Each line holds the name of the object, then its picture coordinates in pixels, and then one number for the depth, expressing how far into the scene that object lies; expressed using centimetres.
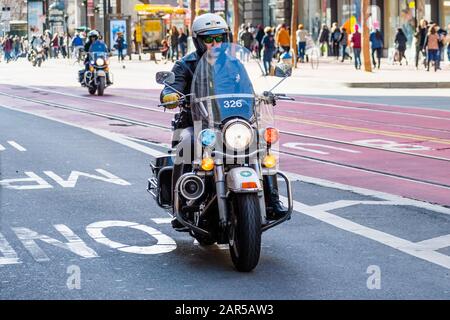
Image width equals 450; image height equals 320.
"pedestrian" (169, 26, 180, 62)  5908
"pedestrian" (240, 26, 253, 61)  5225
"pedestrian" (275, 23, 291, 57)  4674
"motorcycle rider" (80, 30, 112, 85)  3236
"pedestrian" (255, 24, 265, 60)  5538
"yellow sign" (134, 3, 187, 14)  6550
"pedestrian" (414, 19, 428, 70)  4341
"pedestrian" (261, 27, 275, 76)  4447
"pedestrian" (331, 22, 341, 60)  5309
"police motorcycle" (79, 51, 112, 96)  3259
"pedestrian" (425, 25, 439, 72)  4025
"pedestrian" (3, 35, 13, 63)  7544
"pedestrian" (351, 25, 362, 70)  4466
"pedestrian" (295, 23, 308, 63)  5169
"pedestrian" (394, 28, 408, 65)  4609
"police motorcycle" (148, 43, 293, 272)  805
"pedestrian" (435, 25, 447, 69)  4312
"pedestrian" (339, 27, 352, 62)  5210
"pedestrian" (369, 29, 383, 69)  4491
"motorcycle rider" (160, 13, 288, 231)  871
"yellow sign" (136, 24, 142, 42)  6352
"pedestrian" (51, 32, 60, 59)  7719
